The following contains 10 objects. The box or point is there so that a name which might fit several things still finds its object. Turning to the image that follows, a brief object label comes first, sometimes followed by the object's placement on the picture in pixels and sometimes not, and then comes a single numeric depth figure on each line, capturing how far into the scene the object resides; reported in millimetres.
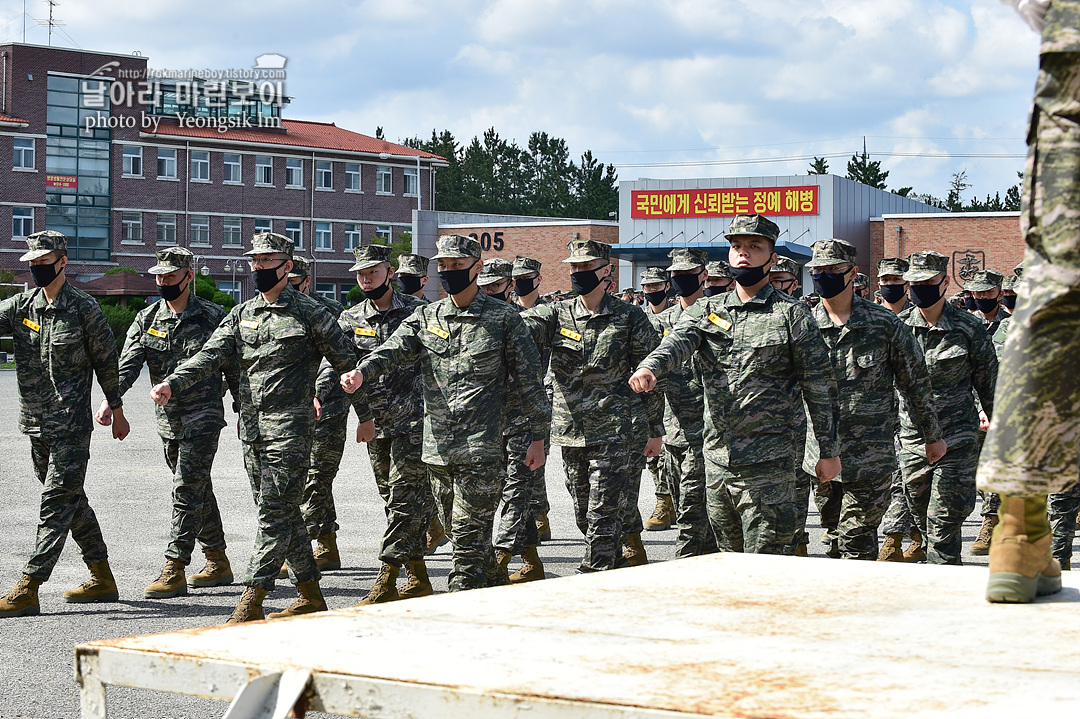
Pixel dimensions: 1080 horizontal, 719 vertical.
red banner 46125
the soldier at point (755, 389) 7059
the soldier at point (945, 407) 8867
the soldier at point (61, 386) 8422
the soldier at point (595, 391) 9086
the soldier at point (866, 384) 8227
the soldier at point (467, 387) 7570
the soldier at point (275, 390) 7566
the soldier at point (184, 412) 8984
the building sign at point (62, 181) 62844
